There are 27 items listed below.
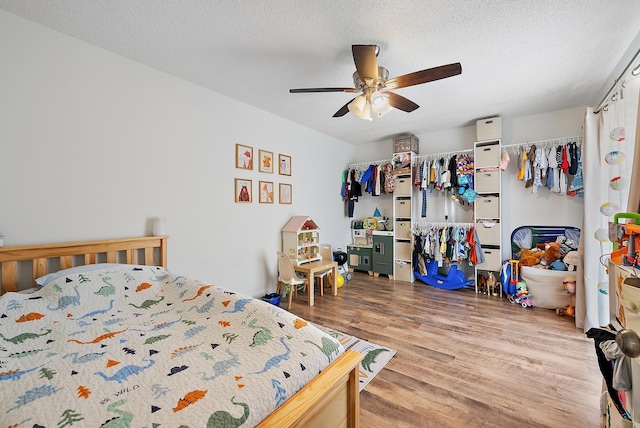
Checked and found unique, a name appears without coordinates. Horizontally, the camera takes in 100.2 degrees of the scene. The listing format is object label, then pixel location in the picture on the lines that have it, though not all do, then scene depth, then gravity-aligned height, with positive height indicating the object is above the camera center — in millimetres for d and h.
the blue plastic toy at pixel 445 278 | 3939 -1057
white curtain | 2346 -18
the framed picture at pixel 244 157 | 3229 +658
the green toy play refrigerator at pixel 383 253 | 4566 -754
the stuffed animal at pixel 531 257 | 3428 -637
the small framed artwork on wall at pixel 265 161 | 3490 +649
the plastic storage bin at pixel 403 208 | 4426 +18
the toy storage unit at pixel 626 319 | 826 -474
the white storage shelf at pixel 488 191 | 3715 +248
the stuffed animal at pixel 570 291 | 2895 -910
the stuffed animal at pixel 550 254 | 3346 -578
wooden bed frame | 960 -512
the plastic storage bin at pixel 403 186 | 4406 +379
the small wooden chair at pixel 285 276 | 3248 -831
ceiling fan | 1876 +1002
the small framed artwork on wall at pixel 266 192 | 3516 +240
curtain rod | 1933 +999
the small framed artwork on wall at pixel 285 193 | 3797 +241
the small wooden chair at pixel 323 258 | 3727 -724
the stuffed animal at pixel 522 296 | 3238 -1085
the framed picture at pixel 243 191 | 3232 +238
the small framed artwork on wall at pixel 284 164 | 3750 +646
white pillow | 1758 -415
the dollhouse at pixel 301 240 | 3641 -427
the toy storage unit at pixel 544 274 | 3057 -776
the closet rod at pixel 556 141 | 3352 +880
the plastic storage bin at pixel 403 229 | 4430 -336
